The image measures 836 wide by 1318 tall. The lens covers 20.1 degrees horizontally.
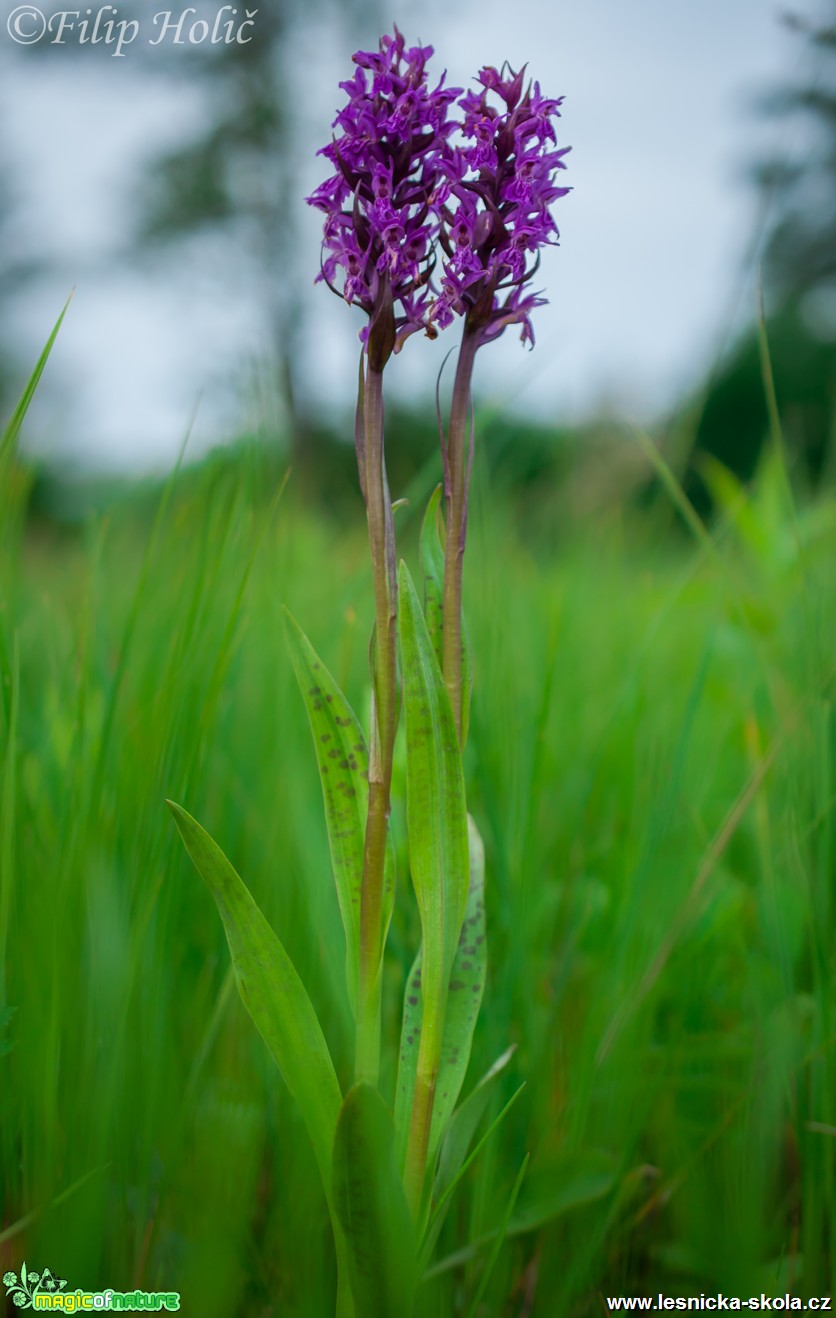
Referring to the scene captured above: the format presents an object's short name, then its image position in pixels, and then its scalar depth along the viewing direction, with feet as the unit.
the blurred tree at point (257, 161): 24.88
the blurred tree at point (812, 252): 22.98
